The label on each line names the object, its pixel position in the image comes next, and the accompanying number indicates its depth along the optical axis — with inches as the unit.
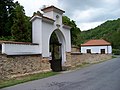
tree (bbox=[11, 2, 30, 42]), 519.0
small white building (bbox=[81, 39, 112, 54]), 1031.4
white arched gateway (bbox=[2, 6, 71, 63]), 256.7
